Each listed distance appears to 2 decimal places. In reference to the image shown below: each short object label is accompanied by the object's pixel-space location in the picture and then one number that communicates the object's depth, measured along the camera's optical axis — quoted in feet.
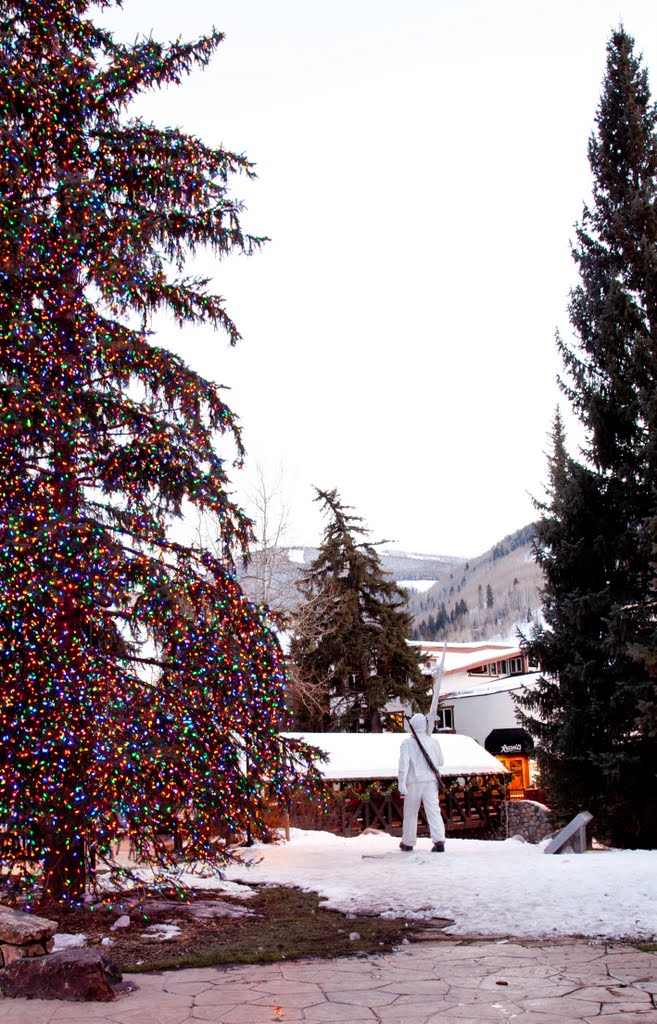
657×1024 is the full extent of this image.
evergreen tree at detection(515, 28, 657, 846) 48.80
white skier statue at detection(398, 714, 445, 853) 41.14
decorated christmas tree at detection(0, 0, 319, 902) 23.58
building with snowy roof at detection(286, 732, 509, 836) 70.54
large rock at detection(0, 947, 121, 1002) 15.72
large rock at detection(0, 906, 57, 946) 17.51
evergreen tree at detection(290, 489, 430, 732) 105.91
